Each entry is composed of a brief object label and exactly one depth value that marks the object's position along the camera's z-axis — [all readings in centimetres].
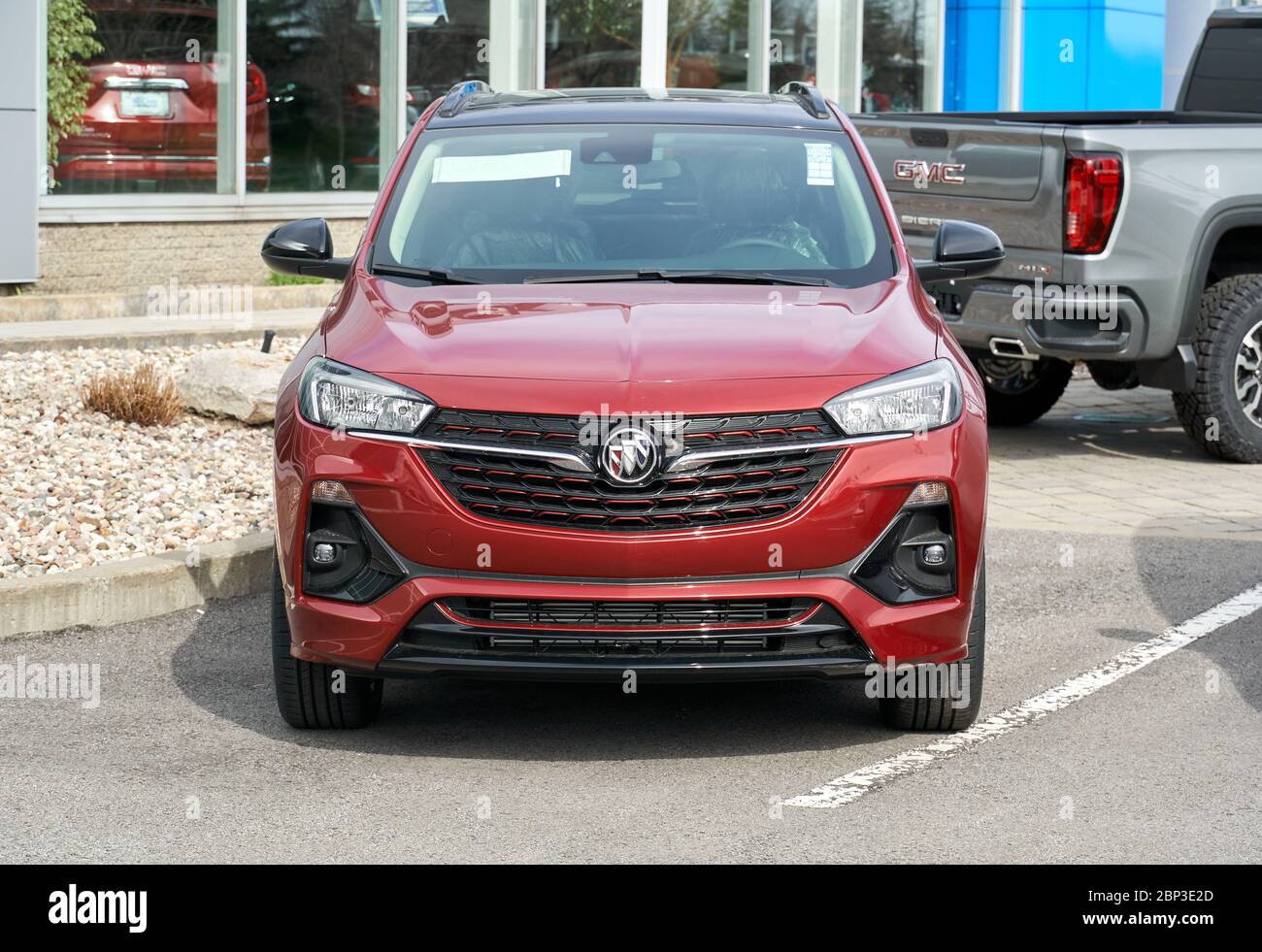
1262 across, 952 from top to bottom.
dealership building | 1377
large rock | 991
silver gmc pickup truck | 961
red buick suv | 505
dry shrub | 965
